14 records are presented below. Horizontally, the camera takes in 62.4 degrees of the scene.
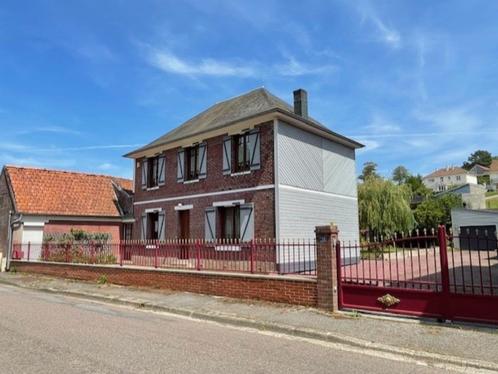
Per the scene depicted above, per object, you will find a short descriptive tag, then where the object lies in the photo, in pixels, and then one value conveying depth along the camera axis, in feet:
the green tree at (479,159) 371.56
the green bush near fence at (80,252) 49.08
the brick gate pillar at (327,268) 27.89
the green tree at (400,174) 259.80
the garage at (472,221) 100.94
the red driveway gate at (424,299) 23.00
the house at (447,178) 292.61
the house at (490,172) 303.27
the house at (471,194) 151.74
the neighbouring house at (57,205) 71.20
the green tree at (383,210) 94.32
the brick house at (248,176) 51.75
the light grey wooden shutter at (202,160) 60.59
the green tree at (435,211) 134.00
